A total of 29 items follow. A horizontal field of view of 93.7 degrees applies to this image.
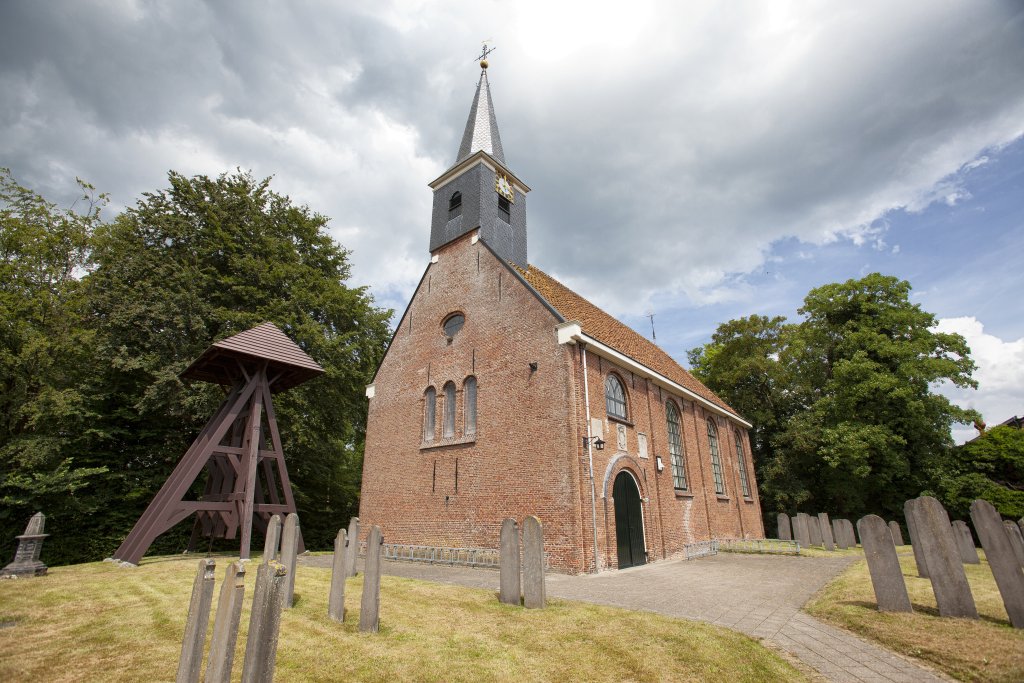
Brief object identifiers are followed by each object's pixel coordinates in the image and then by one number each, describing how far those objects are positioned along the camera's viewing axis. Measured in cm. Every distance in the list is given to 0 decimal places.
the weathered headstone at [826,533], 1767
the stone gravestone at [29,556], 904
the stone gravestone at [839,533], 1877
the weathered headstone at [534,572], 678
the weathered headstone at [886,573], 652
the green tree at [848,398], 2308
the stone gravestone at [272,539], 721
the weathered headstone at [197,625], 353
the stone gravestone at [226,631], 335
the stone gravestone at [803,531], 1820
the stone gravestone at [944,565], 621
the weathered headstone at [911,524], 702
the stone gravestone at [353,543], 741
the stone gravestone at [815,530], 1864
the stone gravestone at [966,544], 1263
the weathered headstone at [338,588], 622
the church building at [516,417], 1230
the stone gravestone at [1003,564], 591
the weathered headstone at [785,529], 2008
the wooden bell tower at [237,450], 1117
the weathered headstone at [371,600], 570
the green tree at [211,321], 1717
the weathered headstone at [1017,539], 984
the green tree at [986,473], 2098
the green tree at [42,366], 1445
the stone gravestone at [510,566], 701
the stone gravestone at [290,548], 673
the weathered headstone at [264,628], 331
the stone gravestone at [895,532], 1453
